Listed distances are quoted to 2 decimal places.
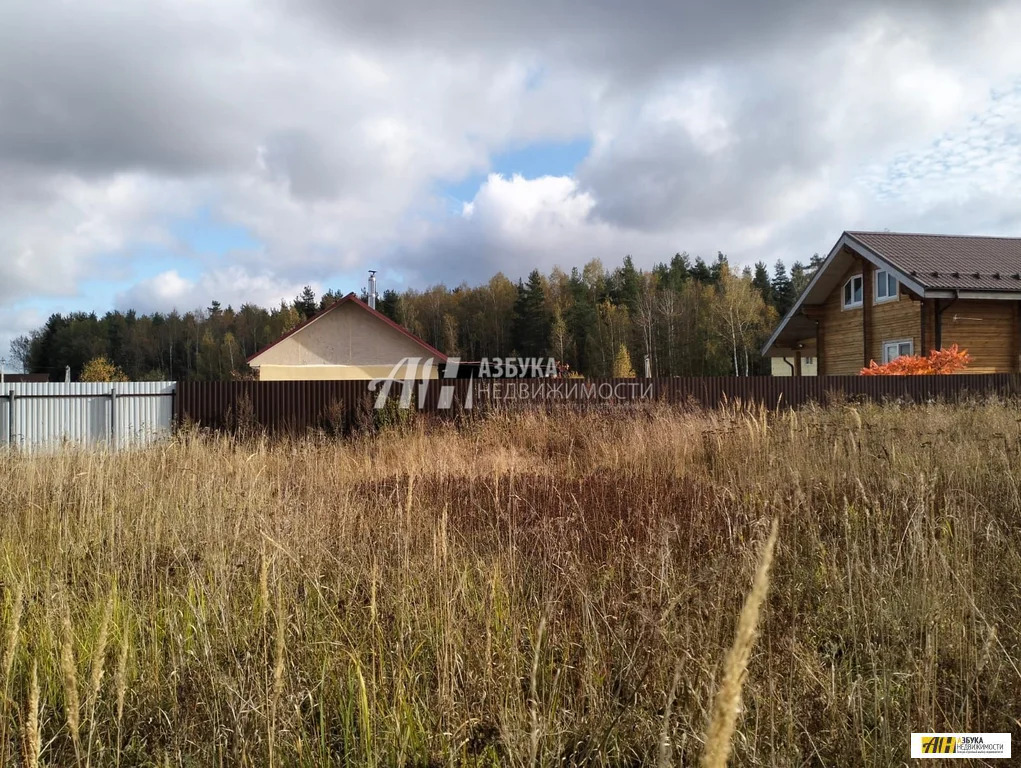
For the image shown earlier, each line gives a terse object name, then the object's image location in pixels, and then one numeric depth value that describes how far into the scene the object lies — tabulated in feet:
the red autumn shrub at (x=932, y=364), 52.70
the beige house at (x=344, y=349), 81.35
